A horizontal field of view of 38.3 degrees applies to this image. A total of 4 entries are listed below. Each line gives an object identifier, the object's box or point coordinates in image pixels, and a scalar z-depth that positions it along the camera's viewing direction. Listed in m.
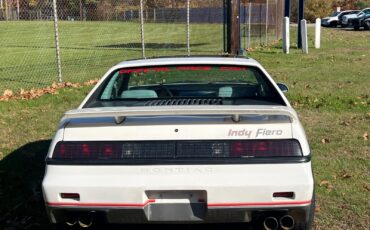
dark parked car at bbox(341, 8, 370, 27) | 47.61
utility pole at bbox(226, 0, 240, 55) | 17.97
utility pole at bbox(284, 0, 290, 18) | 22.50
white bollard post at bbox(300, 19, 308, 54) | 20.03
